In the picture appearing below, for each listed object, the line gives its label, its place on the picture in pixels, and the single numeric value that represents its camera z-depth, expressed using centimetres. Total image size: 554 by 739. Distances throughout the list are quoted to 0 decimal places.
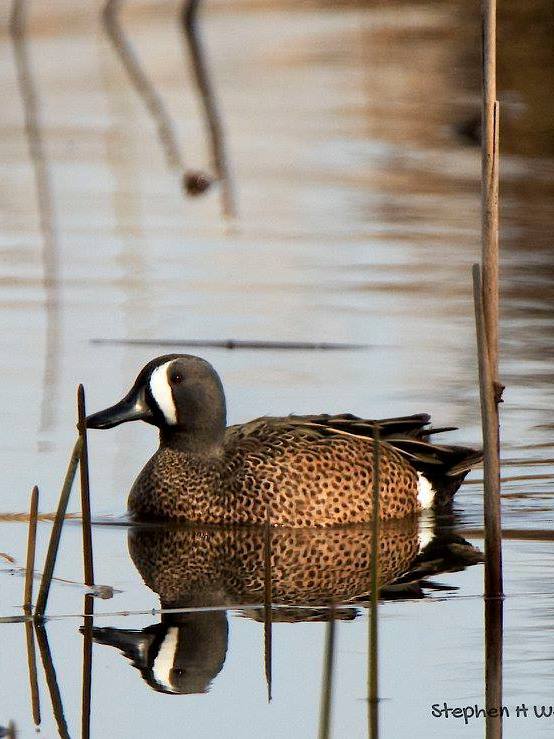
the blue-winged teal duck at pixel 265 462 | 1673
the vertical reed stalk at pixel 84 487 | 1234
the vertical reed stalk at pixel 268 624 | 1135
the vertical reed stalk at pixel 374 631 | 1010
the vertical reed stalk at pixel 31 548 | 1214
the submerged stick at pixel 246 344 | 2169
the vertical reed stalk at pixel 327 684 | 935
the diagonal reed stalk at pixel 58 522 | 1222
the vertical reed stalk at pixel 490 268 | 1257
